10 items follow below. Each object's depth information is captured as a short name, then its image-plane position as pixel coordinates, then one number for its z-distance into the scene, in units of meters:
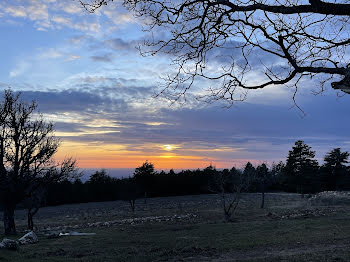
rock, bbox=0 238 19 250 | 12.17
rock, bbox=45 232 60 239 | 17.63
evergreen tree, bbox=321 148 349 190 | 60.47
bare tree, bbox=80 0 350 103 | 6.12
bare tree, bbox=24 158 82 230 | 21.44
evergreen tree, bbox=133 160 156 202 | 60.91
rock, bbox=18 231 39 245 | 15.05
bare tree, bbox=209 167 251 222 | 24.36
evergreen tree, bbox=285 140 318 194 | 59.83
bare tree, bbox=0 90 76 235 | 20.25
